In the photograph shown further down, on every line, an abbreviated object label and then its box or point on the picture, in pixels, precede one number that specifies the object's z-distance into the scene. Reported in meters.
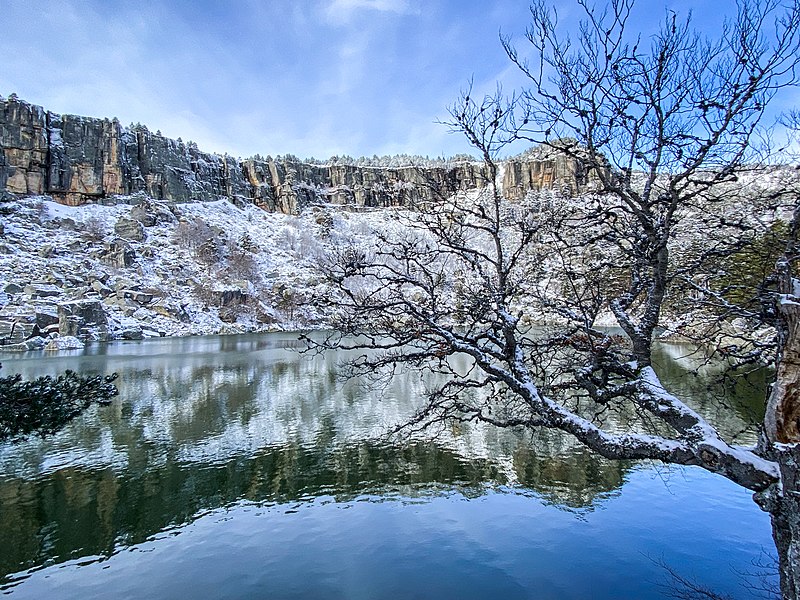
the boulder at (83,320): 48.88
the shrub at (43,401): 5.84
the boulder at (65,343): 44.31
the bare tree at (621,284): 3.18
